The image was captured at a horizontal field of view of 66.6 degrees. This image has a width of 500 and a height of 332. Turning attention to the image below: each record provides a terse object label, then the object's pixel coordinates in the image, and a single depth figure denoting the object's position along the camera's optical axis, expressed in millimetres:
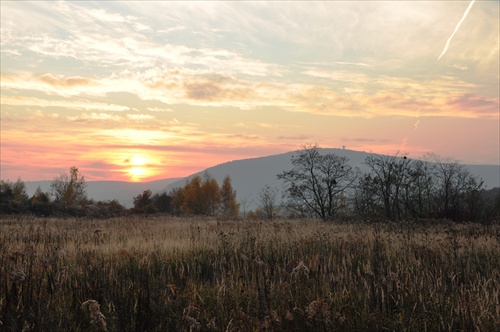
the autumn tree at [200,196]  84000
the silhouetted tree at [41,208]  38281
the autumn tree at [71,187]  87125
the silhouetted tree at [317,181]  37750
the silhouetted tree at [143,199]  69062
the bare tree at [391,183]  27672
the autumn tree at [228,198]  98125
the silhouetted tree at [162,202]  77812
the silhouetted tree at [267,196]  49606
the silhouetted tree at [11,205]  37003
